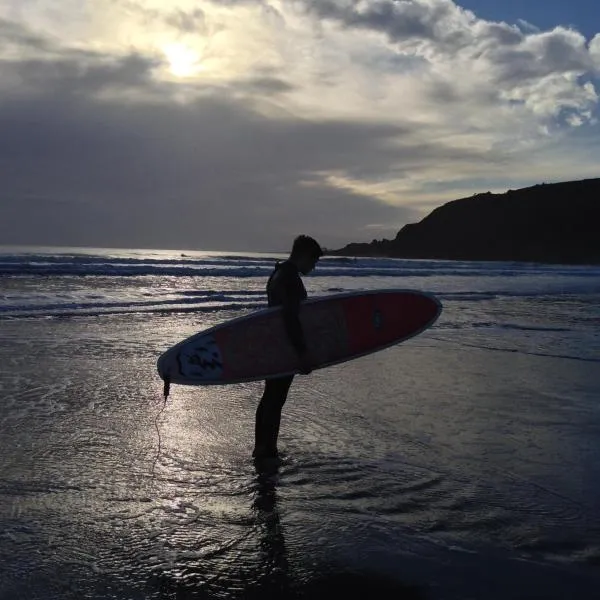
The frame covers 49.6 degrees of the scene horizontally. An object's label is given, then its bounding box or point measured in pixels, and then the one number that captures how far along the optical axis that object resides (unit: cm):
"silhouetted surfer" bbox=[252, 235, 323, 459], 473
